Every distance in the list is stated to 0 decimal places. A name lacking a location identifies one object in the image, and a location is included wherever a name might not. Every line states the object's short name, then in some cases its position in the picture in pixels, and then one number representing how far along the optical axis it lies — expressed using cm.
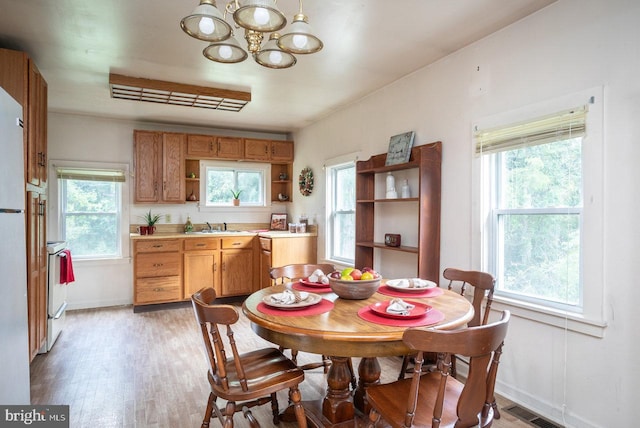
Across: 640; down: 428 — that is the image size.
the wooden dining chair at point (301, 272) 266
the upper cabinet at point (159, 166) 491
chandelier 156
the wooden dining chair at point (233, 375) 164
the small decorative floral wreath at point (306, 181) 521
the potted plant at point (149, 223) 497
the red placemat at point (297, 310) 176
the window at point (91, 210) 478
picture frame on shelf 323
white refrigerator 155
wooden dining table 153
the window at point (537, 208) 217
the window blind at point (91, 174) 473
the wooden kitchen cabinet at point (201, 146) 517
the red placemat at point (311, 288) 225
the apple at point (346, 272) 204
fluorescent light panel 344
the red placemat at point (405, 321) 160
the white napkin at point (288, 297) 186
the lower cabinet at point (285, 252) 482
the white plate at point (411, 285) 220
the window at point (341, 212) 447
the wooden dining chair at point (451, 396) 125
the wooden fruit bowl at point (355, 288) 192
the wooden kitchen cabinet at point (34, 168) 266
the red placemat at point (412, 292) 216
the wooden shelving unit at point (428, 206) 296
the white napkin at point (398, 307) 169
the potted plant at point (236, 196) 567
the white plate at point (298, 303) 181
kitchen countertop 466
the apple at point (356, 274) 200
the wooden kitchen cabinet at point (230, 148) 534
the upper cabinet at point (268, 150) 550
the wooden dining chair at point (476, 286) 221
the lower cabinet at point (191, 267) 459
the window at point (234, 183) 555
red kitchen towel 355
